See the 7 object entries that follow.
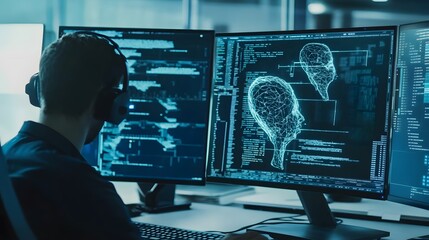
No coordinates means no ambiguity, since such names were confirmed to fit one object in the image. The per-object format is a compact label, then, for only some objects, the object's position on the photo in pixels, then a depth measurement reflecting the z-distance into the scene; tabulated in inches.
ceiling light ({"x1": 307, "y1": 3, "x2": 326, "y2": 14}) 100.0
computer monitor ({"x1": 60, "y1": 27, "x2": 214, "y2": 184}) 71.8
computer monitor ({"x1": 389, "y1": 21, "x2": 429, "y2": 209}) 58.6
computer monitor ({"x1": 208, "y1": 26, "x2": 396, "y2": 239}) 60.1
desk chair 33.7
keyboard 59.7
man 40.3
